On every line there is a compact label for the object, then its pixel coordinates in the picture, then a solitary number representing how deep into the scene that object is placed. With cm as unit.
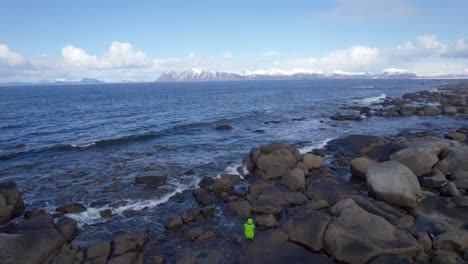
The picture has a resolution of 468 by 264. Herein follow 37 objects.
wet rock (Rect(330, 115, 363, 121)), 4944
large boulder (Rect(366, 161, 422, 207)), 1688
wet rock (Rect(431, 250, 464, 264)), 1157
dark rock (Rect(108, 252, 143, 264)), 1228
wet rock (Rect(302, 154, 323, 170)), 2370
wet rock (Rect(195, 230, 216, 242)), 1442
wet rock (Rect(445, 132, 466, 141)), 3103
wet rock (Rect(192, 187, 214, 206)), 1872
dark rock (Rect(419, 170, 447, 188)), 1898
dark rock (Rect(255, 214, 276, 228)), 1552
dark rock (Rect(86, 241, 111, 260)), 1284
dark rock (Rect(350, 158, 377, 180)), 2161
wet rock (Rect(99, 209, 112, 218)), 1725
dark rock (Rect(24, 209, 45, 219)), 1700
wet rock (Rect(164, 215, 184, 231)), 1556
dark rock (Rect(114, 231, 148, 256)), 1331
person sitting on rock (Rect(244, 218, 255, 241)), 1395
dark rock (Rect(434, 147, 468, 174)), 2070
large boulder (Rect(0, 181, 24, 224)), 1641
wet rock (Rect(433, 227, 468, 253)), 1265
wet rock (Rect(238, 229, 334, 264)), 1248
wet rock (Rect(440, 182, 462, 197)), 1762
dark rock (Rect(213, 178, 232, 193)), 2056
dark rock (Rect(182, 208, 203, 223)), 1636
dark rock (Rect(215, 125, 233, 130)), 4333
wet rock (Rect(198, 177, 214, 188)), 2177
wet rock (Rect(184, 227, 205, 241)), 1465
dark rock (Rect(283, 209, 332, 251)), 1338
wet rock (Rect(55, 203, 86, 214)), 1762
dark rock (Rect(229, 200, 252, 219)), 1689
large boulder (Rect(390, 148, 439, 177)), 2084
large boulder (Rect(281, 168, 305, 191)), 2022
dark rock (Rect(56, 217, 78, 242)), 1455
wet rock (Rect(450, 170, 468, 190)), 1844
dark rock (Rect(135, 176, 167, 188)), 2198
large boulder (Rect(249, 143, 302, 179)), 2294
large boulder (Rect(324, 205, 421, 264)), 1227
